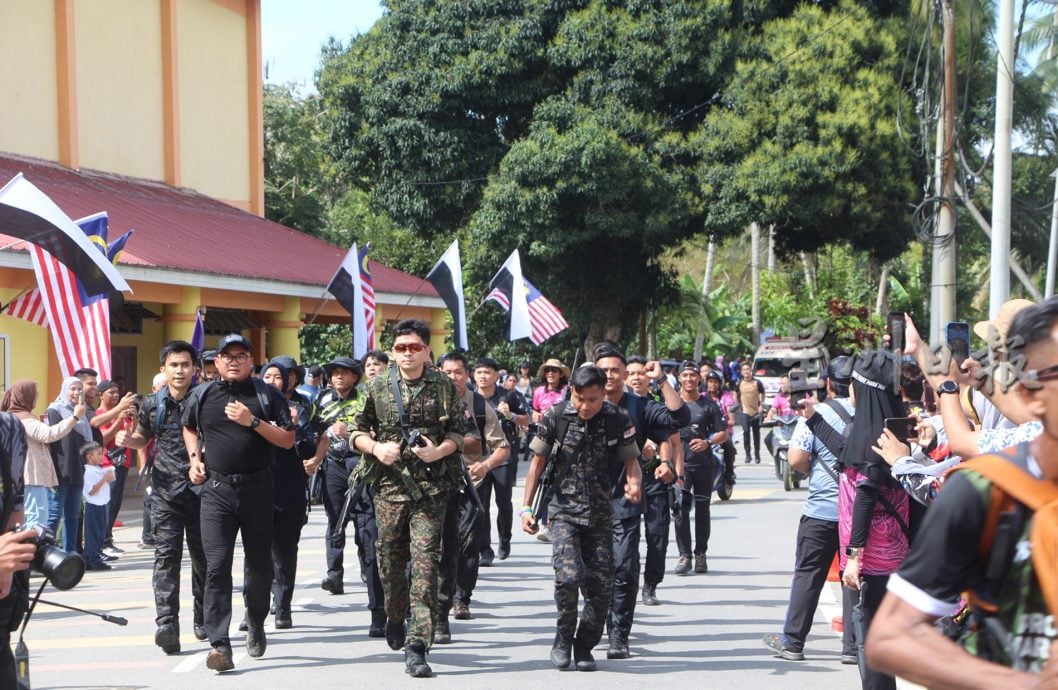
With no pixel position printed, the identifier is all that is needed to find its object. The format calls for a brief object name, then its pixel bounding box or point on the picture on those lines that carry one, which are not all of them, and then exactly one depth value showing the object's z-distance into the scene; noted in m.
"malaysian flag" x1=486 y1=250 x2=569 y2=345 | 22.02
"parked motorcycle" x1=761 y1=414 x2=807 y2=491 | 20.61
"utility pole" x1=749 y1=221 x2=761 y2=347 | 46.16
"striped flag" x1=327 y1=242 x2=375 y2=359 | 20.08
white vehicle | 41.84
